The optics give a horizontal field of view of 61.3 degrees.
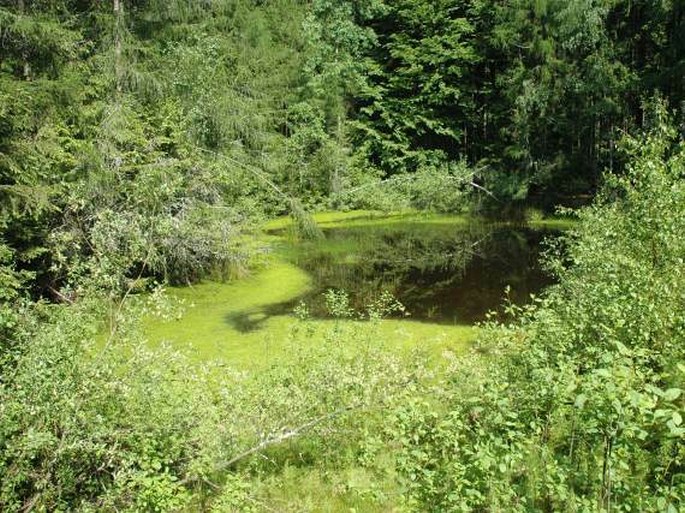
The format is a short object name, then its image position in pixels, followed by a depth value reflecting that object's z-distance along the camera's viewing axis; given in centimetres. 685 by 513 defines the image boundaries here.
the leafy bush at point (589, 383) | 309
